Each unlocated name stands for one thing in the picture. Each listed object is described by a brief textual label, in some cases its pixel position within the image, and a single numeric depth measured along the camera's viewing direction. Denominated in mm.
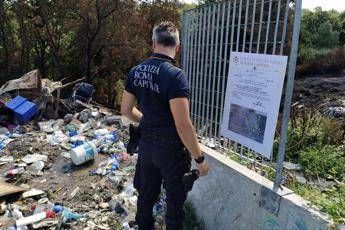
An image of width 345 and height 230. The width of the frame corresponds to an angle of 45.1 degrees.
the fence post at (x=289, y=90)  3055
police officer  3266
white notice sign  3348
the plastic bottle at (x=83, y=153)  6859
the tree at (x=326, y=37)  29398
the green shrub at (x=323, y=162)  4504
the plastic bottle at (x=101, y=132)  8508
